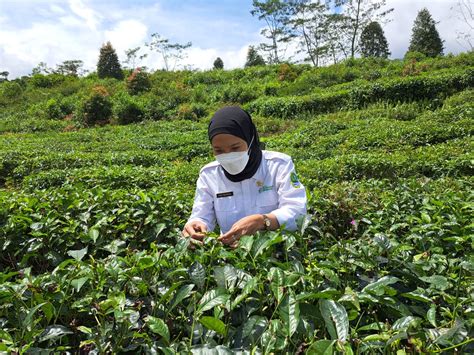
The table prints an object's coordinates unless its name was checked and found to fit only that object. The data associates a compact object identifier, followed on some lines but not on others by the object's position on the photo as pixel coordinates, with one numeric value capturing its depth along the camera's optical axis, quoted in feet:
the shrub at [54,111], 62.05
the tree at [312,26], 100.62
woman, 5.68
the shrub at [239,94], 59.52
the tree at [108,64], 87.51
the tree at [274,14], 102.37
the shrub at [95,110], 55.31
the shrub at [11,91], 76.69
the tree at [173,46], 103.89
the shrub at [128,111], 55.21
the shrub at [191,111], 54.24
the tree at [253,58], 112.47
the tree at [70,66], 113.91
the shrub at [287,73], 68.44
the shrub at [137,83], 69.46
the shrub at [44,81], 84.89
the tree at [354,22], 94.27
